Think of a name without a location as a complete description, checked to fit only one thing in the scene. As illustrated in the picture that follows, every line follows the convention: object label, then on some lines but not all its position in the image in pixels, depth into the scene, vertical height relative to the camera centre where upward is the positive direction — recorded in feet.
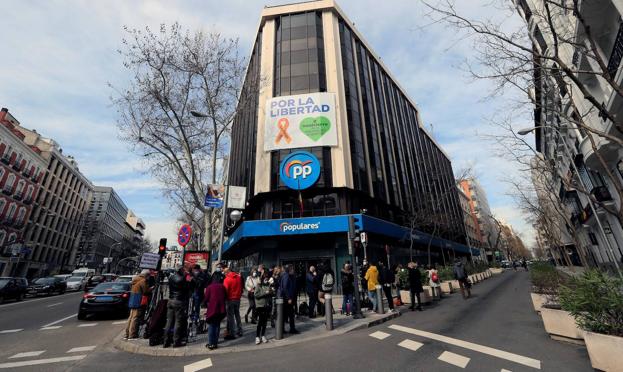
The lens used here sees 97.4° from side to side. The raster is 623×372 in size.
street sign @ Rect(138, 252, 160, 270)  32.03 +2.36
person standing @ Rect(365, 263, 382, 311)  36.55 -0.95
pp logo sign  69.72 +26.32
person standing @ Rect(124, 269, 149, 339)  26.27 -2.04
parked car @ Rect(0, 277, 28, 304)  57.90 -0.54
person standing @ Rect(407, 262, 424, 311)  36.42 -1.11
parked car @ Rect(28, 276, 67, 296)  72.67 -0.43
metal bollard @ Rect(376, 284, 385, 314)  34.71 -2.88
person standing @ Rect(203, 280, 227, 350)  22.58 -2.39
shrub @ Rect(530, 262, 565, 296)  27.94 -1.26
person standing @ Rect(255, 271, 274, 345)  24.02 -2.23
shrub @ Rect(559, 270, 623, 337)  15.37 -1.97
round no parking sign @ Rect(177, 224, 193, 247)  36.17 +5.83
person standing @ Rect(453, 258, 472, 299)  43.24 -0.54
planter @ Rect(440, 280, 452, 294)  54.13 -2.75
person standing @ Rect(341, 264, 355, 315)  34.47 -1.27
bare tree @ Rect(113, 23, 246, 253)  43.62 +27.74
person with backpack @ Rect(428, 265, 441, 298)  45.73 -1.51
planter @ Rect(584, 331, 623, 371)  14.08 -4.19
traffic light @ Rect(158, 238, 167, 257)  35.01 +4.32
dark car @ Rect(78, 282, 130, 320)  36.29 -2.21
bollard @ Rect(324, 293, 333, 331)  27.35 -3.70
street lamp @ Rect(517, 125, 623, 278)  32.24 +15.69
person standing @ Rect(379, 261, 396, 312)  37.86 -0.49
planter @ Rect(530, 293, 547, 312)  30.86 -3.29
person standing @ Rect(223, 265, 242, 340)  26.03 -1.74
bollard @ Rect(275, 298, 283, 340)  25.09 -3.75
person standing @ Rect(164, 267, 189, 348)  23.04 -2.11
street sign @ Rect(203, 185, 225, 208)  38.75 +11.21
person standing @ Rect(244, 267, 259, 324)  26.91 -0.63
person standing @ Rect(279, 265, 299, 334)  26.81 -1.54
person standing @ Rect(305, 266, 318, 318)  34.16 -1.76
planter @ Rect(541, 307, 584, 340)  20.68 -4.11
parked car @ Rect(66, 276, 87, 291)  90.16 +0.23
